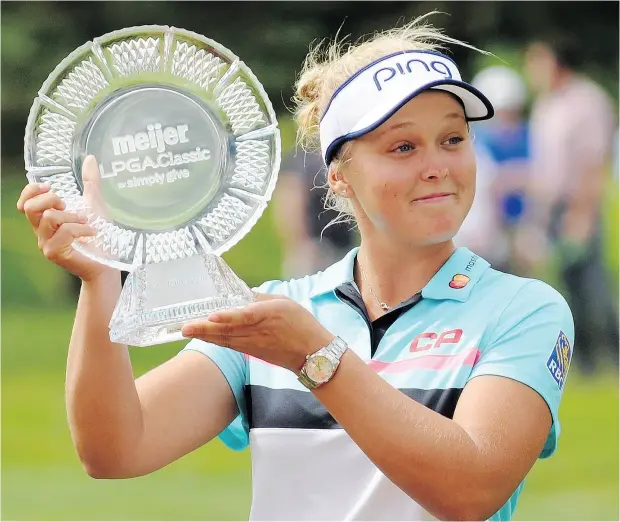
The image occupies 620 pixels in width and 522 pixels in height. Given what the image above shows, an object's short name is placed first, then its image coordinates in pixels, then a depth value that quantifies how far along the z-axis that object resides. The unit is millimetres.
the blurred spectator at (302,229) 23016
